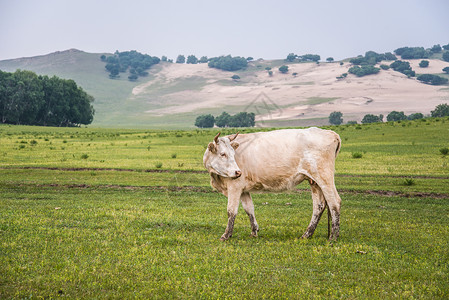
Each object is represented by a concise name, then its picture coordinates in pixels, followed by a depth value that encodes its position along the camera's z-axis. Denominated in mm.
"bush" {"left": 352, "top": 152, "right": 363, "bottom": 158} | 40625
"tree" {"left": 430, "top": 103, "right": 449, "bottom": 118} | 122875
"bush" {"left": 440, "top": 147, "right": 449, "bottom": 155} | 38969
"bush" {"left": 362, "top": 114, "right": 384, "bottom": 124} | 151000
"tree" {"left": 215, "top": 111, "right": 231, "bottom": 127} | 161375
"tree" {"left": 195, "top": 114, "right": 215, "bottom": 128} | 173125
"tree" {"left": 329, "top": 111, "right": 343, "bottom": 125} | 168750
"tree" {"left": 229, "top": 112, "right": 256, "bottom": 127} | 150000
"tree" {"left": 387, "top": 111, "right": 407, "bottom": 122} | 158500
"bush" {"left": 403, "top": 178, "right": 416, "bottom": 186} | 26234
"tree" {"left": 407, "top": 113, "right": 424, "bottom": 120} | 149962
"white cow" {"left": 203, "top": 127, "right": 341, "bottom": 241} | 12977
